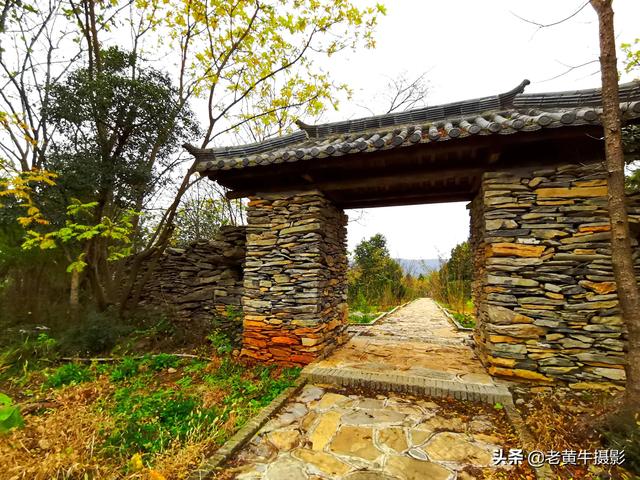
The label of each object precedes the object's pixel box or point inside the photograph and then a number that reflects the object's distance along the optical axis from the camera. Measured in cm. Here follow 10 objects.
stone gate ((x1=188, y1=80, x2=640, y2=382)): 295
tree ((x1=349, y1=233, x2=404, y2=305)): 1159
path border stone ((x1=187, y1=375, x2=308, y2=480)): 191
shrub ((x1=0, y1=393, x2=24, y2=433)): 155
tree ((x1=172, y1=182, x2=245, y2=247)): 959
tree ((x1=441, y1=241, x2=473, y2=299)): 1084
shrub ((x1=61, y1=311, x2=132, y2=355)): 443
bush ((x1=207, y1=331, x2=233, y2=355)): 430
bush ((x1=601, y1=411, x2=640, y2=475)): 177
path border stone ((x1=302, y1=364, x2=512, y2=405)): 288
